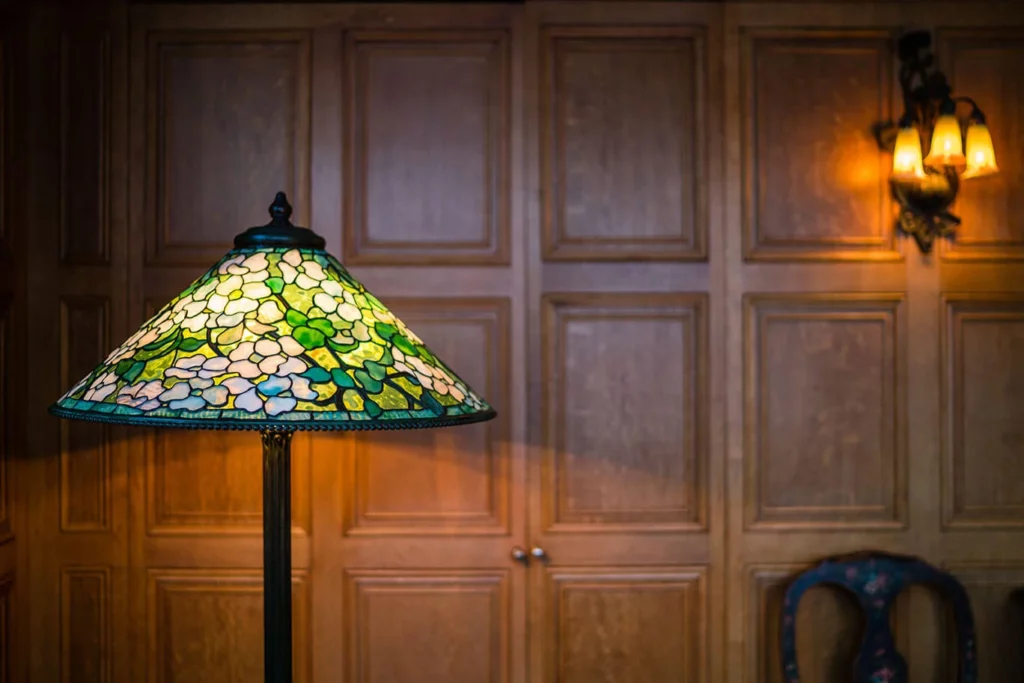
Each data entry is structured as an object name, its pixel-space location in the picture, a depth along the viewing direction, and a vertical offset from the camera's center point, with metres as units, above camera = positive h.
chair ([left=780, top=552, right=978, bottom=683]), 1.88 -0.63
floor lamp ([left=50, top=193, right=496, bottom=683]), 0.88 -0.03
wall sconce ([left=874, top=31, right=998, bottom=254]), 1.82 +0.48
